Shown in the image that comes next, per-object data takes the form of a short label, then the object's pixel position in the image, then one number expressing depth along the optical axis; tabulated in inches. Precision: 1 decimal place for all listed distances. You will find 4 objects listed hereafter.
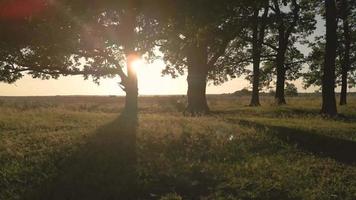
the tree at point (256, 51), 1802.4
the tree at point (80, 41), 977.5
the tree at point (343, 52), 1963.6
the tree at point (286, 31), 1867.6
